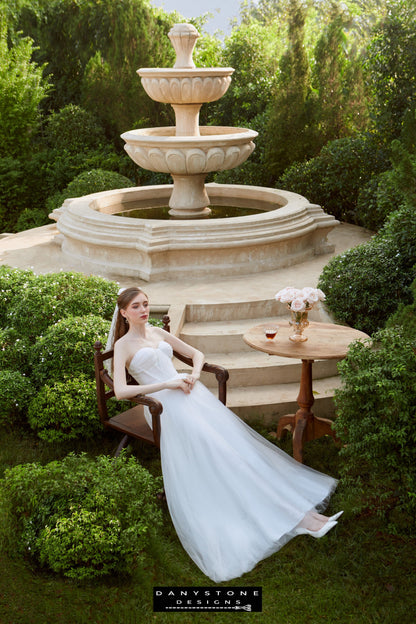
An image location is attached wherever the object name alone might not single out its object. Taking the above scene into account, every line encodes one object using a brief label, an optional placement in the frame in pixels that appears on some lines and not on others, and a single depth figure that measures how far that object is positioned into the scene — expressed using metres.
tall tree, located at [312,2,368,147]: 12.97
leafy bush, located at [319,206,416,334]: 7.54
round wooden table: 5.75
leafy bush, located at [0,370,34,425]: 6.22
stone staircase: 6.68
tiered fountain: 8.82
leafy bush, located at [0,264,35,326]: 7.42
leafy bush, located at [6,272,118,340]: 6.96
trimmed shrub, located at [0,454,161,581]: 4.48
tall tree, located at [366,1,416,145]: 10.82
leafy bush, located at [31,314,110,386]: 6.36
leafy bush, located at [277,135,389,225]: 11.51
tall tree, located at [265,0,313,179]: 13.02
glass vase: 5.89
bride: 4.79
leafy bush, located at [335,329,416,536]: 4.73
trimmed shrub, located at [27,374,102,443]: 6.04
